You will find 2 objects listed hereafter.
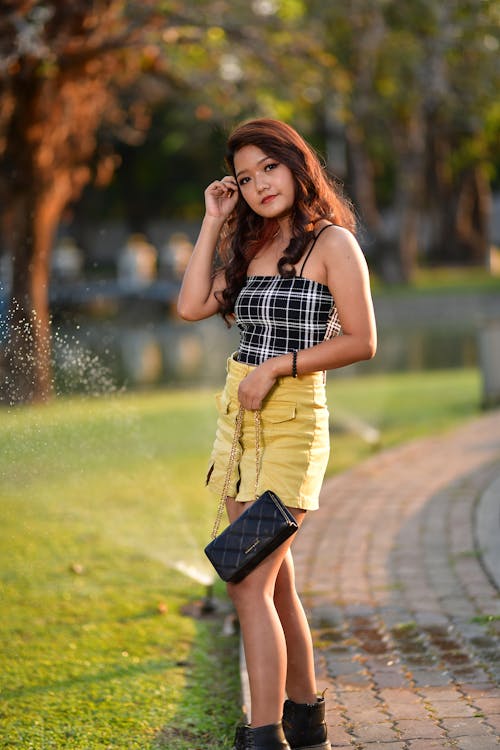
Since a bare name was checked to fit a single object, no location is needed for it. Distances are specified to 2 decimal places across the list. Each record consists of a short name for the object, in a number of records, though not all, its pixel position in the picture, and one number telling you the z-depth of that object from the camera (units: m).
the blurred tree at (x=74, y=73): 11.64
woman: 3.43
